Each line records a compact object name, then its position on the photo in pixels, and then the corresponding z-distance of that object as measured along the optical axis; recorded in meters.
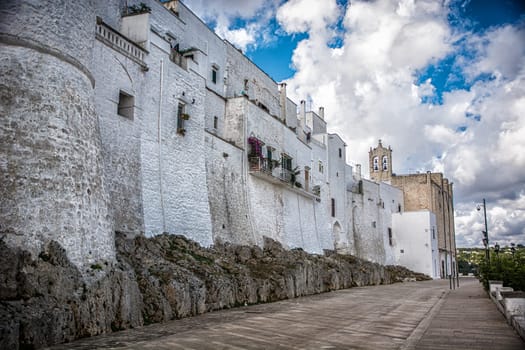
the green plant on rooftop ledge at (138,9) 18.86
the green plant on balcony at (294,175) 29.91
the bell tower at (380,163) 54.56
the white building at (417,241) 46.53
